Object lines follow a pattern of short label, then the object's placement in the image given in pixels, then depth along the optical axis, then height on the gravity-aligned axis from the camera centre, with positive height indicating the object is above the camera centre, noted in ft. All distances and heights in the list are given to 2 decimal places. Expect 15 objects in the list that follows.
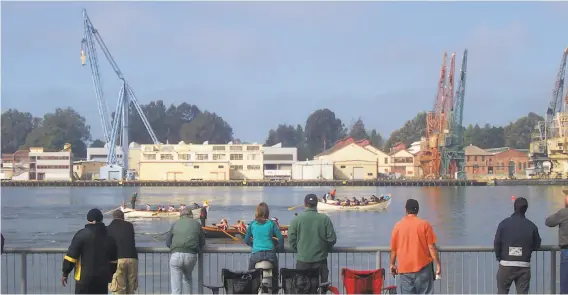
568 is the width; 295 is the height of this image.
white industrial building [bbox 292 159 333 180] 590.14 +3.81
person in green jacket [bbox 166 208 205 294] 45.93 -3.39
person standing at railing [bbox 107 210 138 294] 45.88 -3.98
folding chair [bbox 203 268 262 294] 43.29 -4.91
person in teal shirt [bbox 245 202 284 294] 45.27 -3.11
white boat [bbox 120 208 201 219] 208.44 -8.49
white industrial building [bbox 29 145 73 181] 610.24 +7.28
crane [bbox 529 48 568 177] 572.10 +26.11
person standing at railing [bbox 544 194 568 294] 44.14 -3.00
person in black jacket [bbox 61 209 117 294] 41.22 -3.62
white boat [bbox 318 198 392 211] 258.37 -8.55
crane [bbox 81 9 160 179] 541.34 +34.11
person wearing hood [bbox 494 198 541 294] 43.29 -3.31
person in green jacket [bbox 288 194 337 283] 44.78 -3.02
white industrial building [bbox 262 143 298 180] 617.21 +10.98
